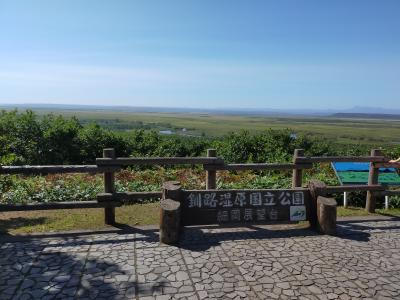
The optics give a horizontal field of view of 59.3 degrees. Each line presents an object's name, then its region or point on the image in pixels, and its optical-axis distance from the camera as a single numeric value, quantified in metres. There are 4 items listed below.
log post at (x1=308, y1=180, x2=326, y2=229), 6.55
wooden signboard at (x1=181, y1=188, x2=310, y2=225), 6.23
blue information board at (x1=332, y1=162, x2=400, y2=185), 7.94
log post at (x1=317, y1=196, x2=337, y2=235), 6.25
